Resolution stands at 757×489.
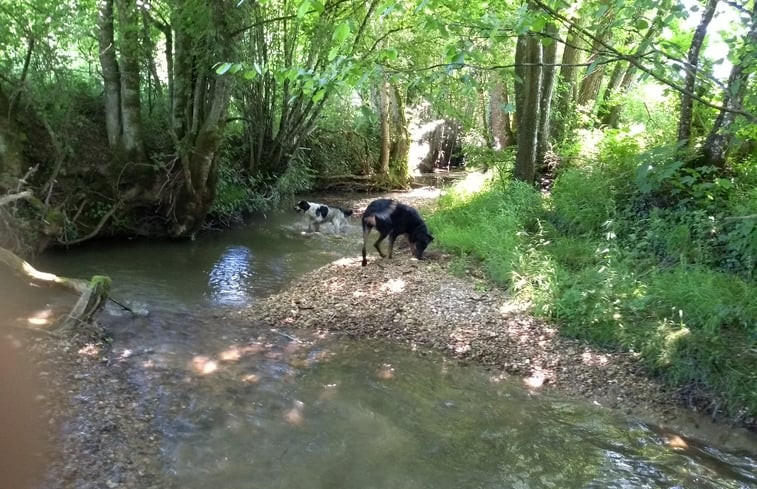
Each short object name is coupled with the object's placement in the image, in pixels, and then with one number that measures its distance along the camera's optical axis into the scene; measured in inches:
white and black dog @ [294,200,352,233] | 456.1
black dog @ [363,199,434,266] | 328.8
